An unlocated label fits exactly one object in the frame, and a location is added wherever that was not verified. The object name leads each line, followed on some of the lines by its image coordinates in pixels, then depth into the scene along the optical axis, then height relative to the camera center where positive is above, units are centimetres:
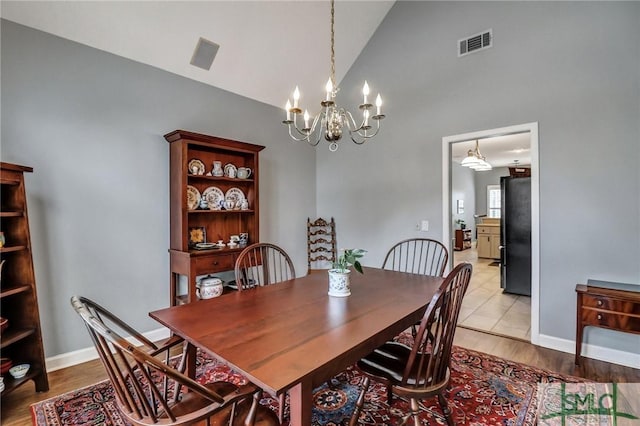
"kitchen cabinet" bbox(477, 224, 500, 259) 775 -84
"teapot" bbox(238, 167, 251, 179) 346 +41
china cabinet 291 +6
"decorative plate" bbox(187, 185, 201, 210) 316 +13
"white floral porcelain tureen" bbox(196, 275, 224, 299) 298 -74
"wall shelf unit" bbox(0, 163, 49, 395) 209 -50
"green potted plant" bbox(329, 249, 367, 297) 187 -41
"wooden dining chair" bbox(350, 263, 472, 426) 139 -77
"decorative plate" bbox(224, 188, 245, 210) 350 +15
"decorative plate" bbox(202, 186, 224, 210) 332 +14
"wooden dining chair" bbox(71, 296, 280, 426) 99 -64
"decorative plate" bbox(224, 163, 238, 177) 339 +43
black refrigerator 435 -40
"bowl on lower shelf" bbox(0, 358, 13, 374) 199 -97
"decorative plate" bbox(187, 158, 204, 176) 311 +43
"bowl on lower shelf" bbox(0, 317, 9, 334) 197 -70
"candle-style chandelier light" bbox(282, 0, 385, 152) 191 +60
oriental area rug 187 -125
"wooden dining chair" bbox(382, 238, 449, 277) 360 -59
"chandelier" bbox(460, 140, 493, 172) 584 +86
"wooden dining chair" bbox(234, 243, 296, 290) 221 -52
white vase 188 -44
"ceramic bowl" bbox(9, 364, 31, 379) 204 -103
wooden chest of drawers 227 -78
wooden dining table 108 -53
